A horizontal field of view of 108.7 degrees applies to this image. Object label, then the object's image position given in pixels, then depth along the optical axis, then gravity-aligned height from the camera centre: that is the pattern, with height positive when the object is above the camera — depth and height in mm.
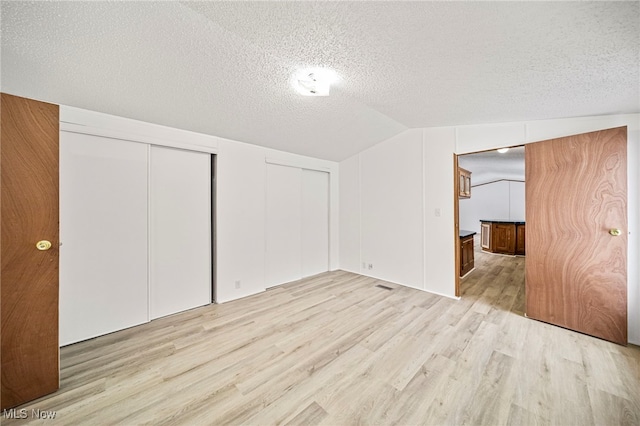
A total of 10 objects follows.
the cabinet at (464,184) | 4800 +633
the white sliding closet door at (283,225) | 3871 -214
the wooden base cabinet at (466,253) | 4300 -790
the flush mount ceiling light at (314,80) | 2070 +1239
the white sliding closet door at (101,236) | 2223 -239
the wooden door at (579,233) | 2225 -214
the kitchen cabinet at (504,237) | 6414 -712
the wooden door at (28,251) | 1485 -261
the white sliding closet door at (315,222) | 4469 -193
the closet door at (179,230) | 2754 -226
